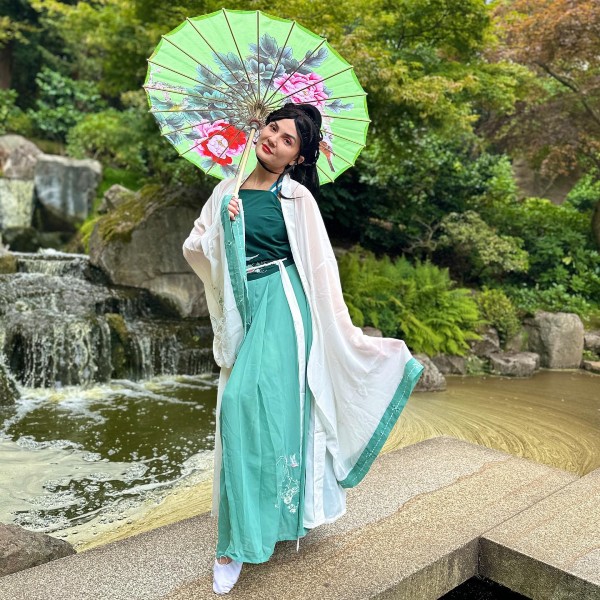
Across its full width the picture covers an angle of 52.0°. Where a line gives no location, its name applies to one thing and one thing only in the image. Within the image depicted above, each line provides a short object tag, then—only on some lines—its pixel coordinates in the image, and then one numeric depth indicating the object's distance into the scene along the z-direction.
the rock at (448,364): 7.93
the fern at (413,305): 7.92
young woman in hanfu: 2.21
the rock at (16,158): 13.29
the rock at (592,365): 8.29
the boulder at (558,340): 8.51
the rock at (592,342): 8.86
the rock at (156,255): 9.12
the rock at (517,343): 8.62
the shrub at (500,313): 8.62
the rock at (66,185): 13.09
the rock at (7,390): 6.09
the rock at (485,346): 8.30
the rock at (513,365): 7.95
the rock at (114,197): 11.89
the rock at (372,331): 7.75
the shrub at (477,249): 9.15
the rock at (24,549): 2.60
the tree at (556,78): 8.65
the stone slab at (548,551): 2.41
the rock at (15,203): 12.81
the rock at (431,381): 6.89
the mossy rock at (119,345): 7.31
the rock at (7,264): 9.38
